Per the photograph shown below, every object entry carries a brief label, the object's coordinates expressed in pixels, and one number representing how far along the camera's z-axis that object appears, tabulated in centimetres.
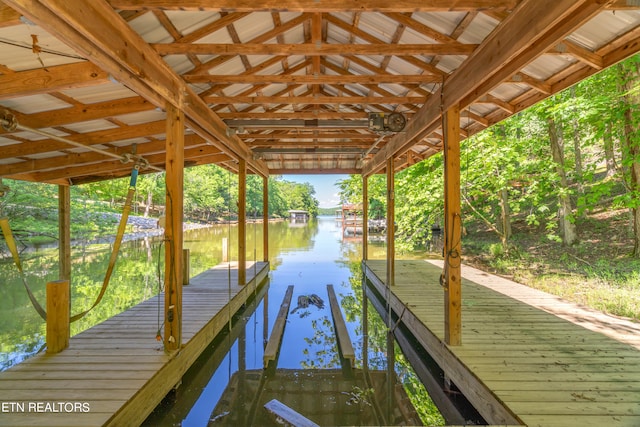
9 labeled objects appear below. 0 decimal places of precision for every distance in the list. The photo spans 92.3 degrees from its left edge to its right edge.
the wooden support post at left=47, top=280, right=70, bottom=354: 288
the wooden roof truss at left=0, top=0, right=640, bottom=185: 194
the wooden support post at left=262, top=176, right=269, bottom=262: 857
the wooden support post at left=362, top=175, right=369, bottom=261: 850
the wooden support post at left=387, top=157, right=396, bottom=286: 586
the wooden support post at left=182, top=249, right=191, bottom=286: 571
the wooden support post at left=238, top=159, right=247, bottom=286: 582
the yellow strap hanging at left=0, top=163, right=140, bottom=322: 272
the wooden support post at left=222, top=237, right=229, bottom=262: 878
